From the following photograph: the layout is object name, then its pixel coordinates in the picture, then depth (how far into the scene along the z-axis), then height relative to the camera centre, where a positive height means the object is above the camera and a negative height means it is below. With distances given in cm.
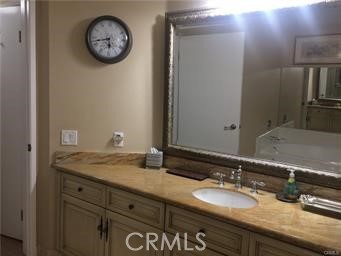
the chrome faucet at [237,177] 218 -51
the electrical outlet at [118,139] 262 -35
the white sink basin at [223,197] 208 -62
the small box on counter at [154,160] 257 -49
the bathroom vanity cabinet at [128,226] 168 -75
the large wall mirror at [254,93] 197 +2
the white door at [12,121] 283 -27
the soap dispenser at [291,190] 195 -52
